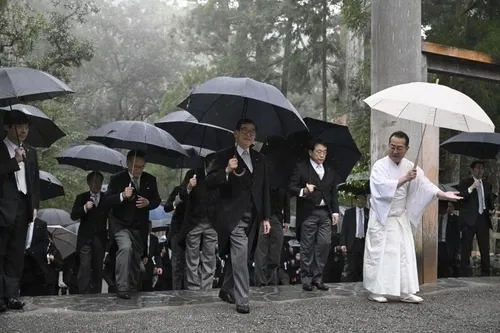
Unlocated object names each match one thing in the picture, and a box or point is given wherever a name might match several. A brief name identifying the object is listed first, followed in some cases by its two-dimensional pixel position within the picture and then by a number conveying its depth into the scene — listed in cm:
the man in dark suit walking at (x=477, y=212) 985
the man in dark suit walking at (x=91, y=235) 792
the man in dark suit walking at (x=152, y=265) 921
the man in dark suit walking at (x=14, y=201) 564
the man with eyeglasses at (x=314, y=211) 738
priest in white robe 688
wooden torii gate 841
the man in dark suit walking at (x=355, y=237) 1016
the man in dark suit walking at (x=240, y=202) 618
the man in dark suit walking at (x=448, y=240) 1092
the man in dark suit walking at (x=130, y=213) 675
